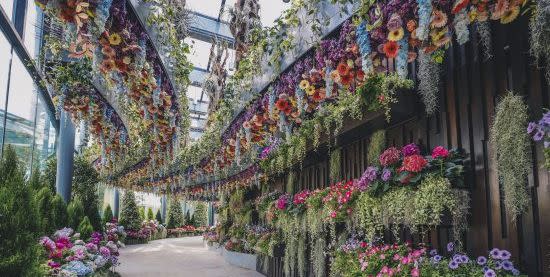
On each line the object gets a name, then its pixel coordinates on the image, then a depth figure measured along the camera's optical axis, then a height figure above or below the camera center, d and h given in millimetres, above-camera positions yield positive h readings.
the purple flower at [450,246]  3007 -315
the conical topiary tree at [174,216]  22719 -809
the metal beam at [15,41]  5771 +2457
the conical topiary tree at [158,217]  23106 -878
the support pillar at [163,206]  25500 -324
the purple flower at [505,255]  2561 -321
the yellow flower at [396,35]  2199 +889
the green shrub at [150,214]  23484 -724
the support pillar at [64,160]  8055 +790
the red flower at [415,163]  3012 +284
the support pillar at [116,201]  21506 -26
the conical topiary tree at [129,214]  17219 -538
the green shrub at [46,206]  5421 -71
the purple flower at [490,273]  2482 -420
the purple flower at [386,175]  3260 +214
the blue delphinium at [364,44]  2441 +934
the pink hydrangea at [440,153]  3039 +367
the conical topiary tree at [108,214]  13938 -449
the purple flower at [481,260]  2660 -368
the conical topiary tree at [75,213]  6416 -196
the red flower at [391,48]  2336 +865
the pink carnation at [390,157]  3363 +371
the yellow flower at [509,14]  1919 +886
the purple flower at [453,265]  2756 -414
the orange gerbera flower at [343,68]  2836 +911
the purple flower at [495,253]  2601 -316
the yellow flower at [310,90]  3408 +917
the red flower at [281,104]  3848 +905
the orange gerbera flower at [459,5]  1856 +888
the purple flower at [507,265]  2512 -378
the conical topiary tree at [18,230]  2523 -186
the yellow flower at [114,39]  2885 +1126
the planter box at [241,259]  8617 -1275
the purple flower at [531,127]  2081 +382
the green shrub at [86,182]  9581 +510
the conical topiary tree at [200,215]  25438 -833
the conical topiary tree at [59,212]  5926 -163
